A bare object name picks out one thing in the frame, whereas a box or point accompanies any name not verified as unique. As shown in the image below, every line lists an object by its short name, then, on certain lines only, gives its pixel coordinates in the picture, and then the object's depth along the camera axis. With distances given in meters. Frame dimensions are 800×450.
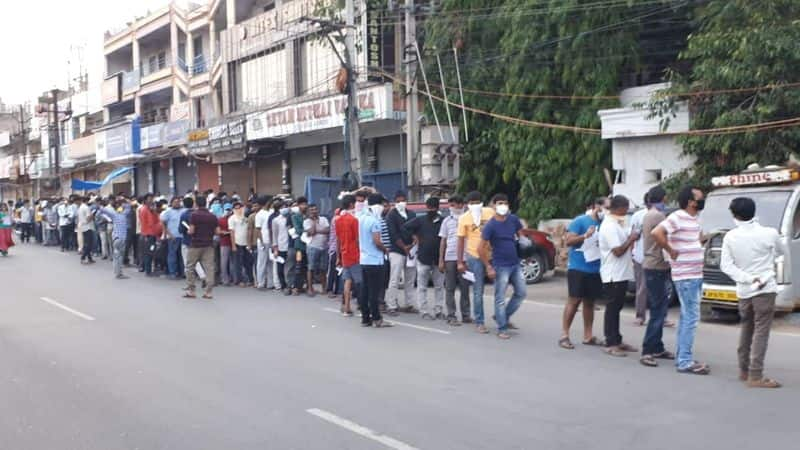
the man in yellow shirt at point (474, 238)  10.74
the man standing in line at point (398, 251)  12.06
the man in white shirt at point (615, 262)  8.88
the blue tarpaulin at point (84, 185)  36.72
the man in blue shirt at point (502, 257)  10.21
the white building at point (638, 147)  17.59
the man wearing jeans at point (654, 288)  8.33
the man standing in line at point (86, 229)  22.38
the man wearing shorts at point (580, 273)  9.36
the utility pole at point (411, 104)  20.00
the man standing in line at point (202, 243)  14.25
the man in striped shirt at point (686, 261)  7.93
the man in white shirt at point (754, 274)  7.30
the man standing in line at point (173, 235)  17.69
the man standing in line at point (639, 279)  11.25
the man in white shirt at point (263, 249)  15.77
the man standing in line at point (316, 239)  14.89
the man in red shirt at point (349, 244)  11.48
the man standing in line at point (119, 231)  18.42
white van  11.16
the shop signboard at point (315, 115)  24.14
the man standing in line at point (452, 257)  11.34
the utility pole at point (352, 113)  20.78
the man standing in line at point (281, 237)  15.43
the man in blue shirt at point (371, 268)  11.20
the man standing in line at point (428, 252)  11.66
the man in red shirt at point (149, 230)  18.38
